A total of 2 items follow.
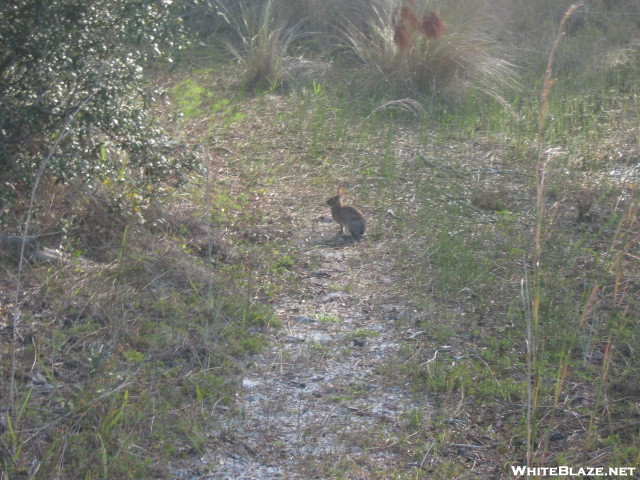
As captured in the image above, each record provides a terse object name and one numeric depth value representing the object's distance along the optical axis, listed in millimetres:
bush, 8797
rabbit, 10891
